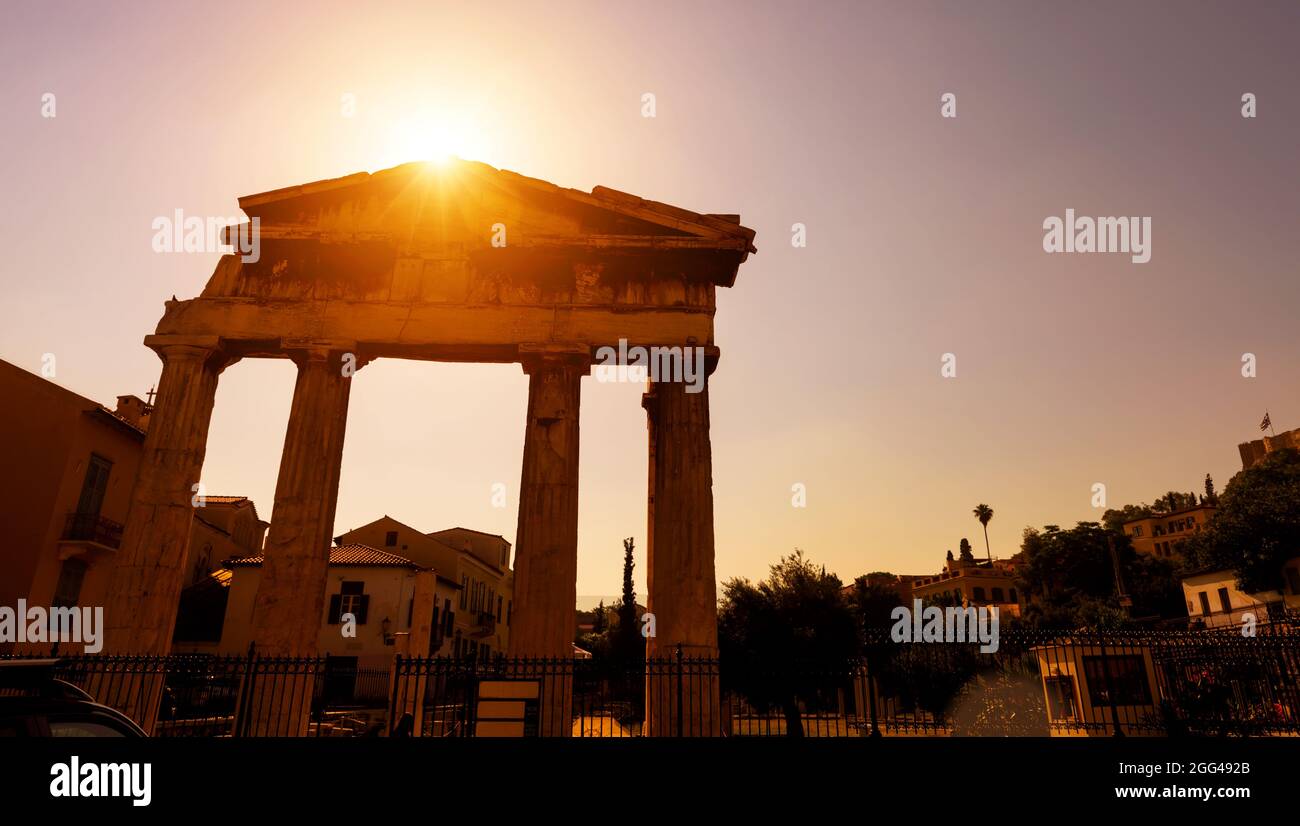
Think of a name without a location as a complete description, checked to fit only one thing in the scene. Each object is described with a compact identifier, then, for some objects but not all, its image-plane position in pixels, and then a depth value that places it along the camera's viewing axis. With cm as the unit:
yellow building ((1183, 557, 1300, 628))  4309
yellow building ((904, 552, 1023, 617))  7638
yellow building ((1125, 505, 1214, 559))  7056
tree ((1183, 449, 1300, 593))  4397
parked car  401
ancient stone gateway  1504
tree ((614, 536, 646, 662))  4672
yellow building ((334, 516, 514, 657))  4278
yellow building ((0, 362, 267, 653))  2023
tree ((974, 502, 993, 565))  10931
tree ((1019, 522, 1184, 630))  6231
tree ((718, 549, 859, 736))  2475
